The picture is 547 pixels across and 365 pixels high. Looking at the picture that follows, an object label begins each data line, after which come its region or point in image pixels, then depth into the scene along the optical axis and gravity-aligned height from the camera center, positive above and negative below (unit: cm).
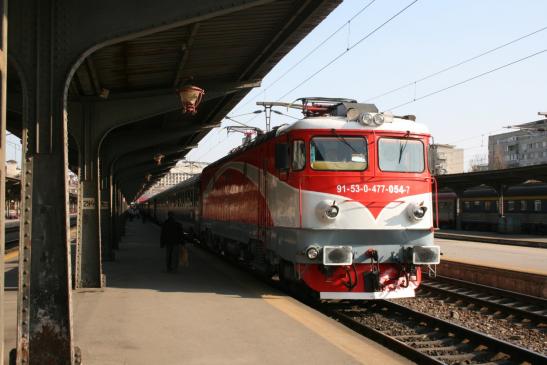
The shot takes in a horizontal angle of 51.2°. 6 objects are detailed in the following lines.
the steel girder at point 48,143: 528 +64
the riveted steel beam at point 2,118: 326 +54
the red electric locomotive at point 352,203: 928 +0
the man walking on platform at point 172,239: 1335 -77
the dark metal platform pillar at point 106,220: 1535 -31
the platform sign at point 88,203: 1103 +12
